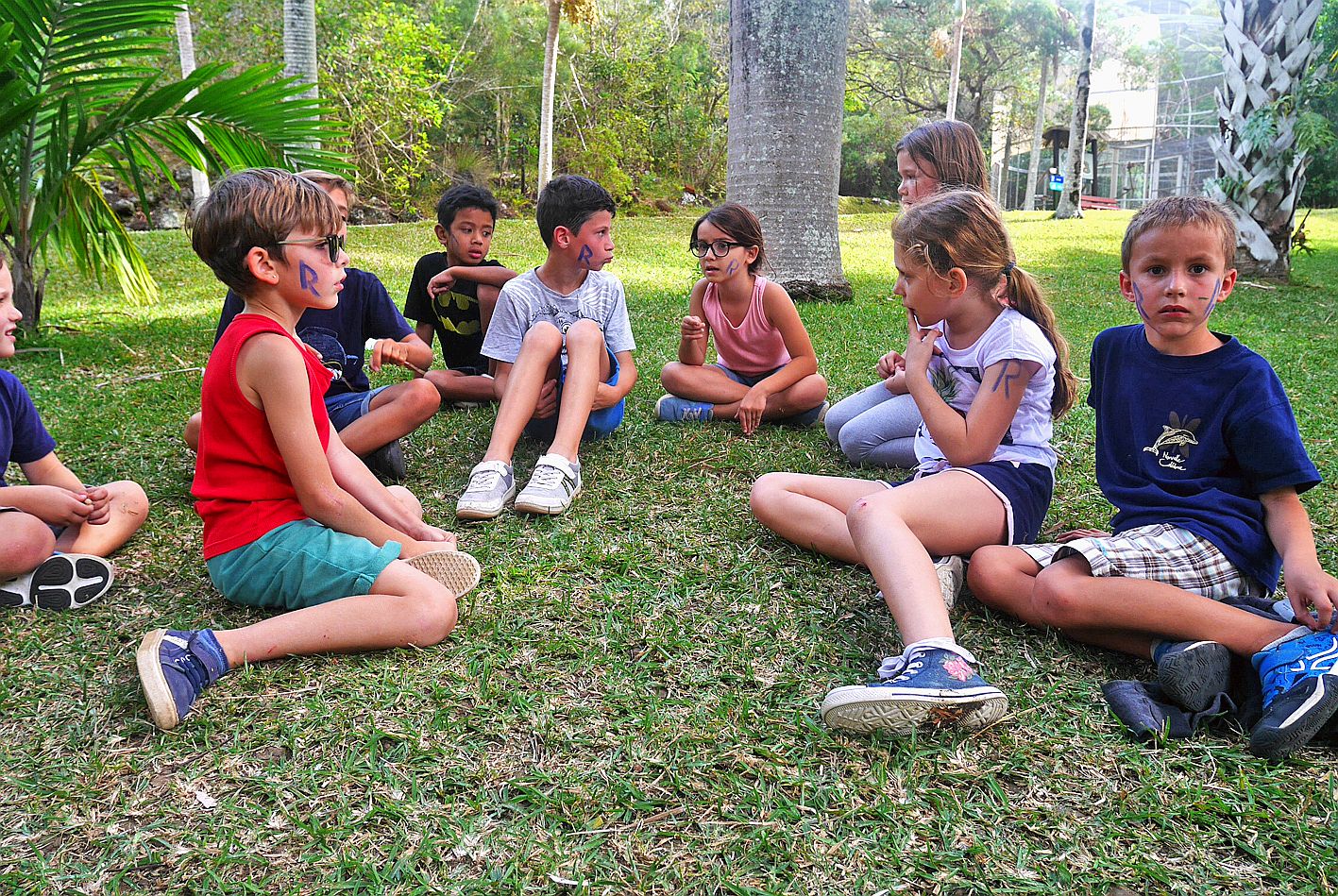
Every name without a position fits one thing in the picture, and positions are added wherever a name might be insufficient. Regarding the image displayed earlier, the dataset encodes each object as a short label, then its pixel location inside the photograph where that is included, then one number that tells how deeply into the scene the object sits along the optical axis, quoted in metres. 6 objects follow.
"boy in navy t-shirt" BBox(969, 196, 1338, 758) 2.12
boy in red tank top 2.38
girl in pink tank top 3.99
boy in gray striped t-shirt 3.37
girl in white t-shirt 2.46
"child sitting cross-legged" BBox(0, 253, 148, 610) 2.59
